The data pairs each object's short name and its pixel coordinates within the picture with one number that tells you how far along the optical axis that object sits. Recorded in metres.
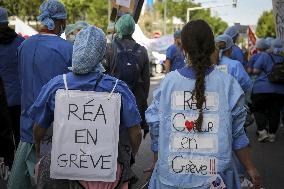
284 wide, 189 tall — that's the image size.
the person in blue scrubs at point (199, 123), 3.07
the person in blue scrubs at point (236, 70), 5.87
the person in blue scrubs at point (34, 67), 4.05
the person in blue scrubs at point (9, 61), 5.59
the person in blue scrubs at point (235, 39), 8.39
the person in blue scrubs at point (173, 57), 8.98
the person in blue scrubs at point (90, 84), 3.24
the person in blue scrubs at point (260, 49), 9.80
